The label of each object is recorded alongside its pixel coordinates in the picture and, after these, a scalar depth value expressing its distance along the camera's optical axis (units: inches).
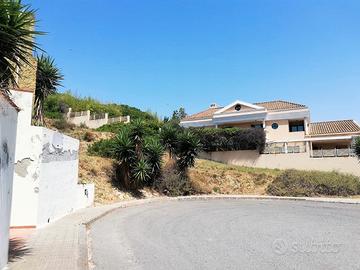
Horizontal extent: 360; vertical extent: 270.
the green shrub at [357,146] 1184.8
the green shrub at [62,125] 1478.5
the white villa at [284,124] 1477.6
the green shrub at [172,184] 1021.8
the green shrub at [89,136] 1336.1
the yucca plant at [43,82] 742.5
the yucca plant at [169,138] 1058.1
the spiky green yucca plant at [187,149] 1056.8
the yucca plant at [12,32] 278.8
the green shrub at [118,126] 1620.3
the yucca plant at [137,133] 945.5
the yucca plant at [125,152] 917.8
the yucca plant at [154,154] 970.7
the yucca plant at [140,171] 920.9
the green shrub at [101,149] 1061.1
